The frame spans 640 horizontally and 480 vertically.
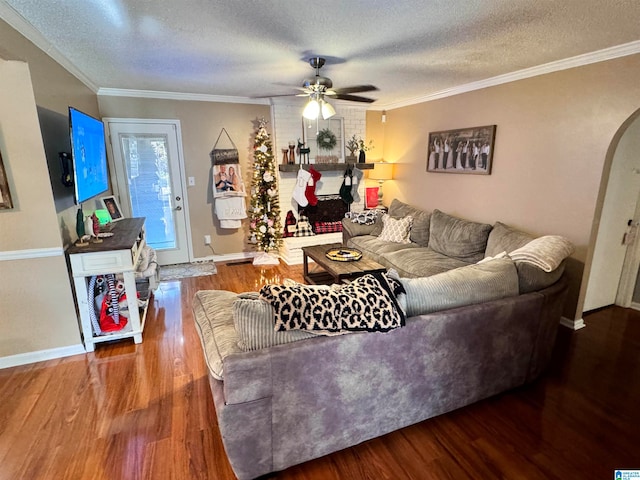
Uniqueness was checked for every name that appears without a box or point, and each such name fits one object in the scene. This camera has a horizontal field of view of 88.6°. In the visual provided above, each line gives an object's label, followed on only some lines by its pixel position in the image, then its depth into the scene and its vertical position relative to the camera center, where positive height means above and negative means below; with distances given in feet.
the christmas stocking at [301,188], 16.37 -1.10
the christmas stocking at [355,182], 18.21 -0.90
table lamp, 17.39 -0.28
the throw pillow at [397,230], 14.01 -2.73
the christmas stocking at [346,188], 17.76 -1.22
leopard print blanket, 4.93 -2.13
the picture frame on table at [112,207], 12.56 -1.60
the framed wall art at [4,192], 7.39 -0.60
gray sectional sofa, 4.82 -3.21
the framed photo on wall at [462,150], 12.13 +0.61
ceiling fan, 9.43 +2.16
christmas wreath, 17.16 +1.35
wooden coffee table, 10.57 -3.33
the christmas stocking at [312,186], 16.56 -1.01
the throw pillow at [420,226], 13.78 -2.48
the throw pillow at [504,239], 9.98 -2.26
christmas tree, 15.52 -1.54
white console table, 8.38 -2.68
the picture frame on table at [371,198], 18.28 -1.77
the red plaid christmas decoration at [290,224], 16.85 -2.97
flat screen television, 8.26 +0.28
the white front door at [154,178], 14.35 -0.57
